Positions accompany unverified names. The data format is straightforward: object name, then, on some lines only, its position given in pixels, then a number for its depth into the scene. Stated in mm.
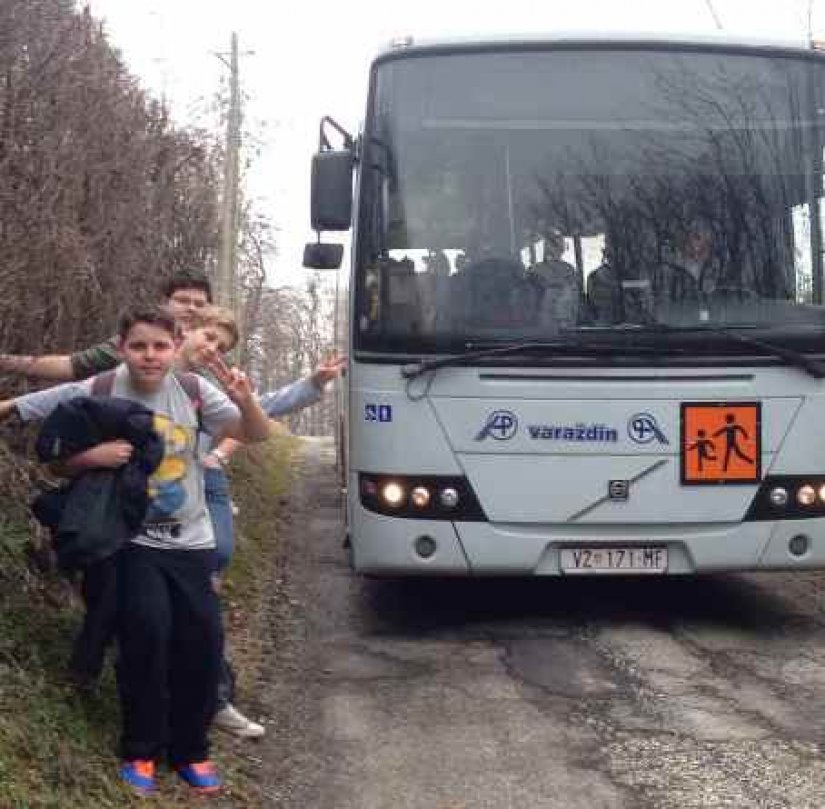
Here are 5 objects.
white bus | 6930
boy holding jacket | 4449
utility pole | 23625
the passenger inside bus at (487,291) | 6934
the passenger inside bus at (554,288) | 6961
